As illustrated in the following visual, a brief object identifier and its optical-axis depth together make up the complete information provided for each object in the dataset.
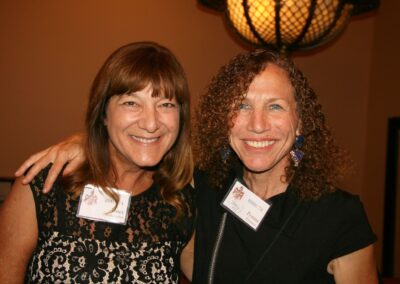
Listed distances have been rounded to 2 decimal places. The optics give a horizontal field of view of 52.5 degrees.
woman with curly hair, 1.62
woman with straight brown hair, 1.61
